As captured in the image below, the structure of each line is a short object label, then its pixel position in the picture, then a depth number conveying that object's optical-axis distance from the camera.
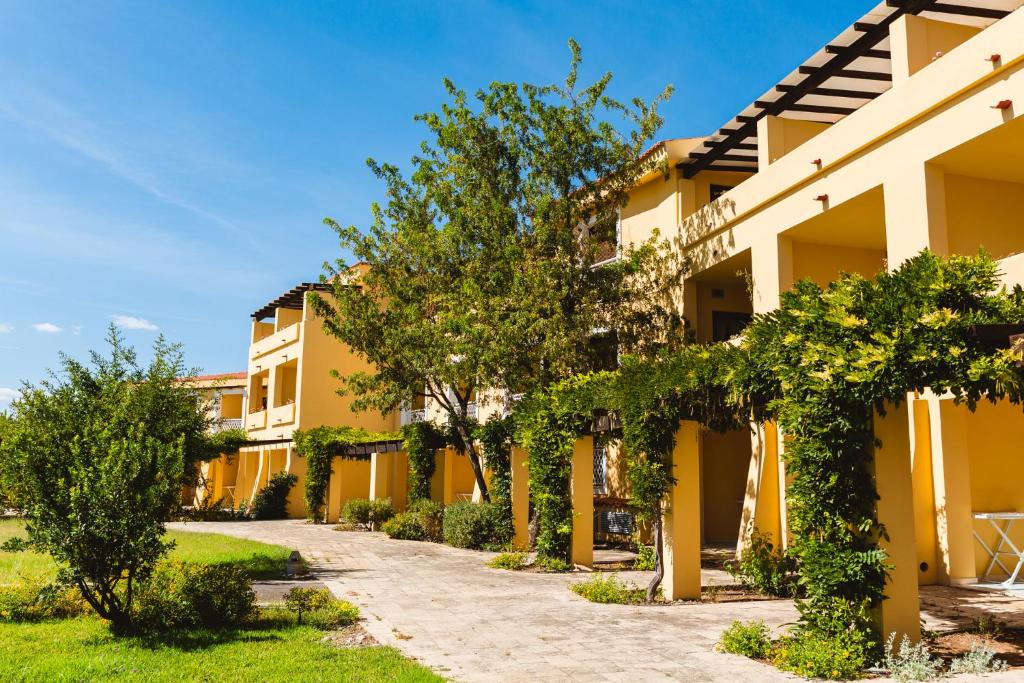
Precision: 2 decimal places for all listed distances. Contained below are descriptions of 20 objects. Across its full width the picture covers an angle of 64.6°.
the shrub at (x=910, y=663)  6.43
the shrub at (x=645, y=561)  13.52
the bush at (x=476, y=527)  18.06
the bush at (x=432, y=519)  20.36
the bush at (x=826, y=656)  6.62
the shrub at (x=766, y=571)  11.07
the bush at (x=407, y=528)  20.66
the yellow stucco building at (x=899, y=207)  10.48
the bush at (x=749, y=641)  7.43
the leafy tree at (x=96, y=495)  8.12
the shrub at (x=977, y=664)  6.64
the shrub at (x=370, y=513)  24.20
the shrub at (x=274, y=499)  30.02
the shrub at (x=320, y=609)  9.15
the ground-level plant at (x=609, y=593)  10.73
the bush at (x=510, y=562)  14.38
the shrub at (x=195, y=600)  8.84
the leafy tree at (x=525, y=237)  15.80
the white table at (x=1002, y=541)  10.68
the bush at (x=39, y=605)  9.30
